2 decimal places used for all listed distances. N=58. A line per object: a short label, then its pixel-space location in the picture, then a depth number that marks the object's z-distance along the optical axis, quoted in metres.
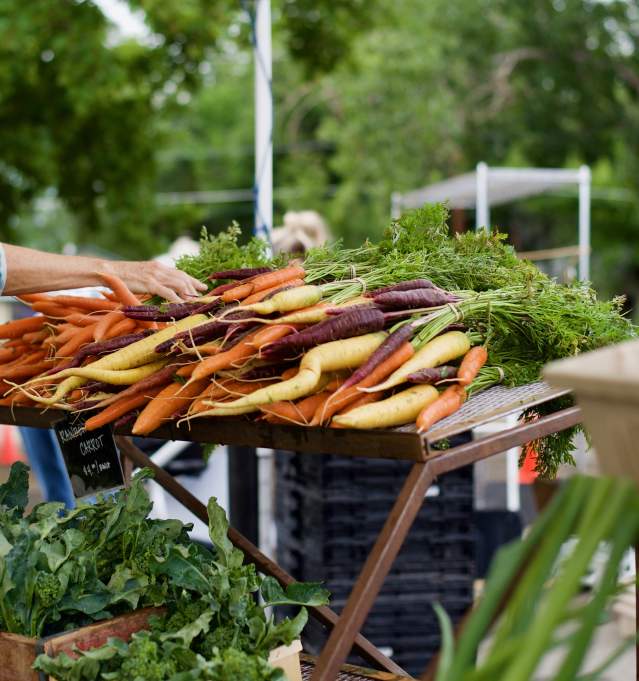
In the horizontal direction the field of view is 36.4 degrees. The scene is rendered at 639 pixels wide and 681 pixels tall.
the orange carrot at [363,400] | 1.76
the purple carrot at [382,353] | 1.78
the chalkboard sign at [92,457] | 2.30
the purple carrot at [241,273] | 2.28
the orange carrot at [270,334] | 1.85
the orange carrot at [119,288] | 2.33
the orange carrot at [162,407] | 1.96
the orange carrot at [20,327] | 2.61
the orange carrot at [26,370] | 2.39
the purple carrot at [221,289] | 2.18
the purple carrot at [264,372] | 1.90
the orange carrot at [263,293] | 2.01
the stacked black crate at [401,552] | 3.39
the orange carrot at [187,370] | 1.97
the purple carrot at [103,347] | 2.16
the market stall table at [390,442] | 1.55
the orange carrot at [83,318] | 2.44
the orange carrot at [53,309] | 2.63
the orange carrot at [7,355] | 2.56
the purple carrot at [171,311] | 2.10
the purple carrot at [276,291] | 2.00
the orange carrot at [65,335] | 2.43
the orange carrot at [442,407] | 1.65
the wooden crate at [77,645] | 1.77
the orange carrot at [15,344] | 2.60
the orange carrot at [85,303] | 2.54
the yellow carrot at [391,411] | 1.66
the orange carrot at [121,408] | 2.05
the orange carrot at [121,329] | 2.30
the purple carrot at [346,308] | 1.87
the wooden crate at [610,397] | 0.93
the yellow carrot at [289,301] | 1.91
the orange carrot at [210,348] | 1.92
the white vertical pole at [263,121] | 3.68
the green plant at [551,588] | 0.94
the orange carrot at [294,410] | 1.76
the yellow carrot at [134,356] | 2.06
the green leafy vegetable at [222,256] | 2.52
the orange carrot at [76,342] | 2.36
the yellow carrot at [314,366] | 1.76
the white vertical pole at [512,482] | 4.53
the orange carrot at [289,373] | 1.86
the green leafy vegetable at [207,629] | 1.68
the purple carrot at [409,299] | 1.91
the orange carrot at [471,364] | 1.83
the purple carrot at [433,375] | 1.78
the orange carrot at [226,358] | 1.87
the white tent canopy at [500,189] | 8.39
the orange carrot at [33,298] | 2.70
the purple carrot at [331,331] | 1.83
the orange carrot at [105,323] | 2.28
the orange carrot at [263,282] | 2.07
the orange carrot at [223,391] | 1.88
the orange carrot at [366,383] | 1.73
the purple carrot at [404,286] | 1.97
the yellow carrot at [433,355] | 1.77
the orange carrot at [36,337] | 2.57
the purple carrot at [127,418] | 2.07
